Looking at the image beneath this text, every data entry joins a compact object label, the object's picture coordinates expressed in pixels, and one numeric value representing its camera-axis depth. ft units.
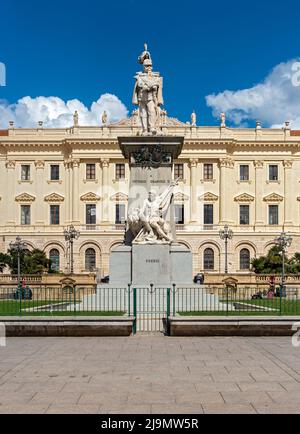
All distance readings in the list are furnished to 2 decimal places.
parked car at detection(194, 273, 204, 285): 142.10
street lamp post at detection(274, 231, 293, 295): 116.21
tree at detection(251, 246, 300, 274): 142.61
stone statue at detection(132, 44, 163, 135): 66.53
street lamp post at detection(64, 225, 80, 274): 184.34
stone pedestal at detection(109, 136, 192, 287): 61.93
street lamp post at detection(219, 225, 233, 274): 169.27
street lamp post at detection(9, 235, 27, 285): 125.14
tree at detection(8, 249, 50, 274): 148.66
